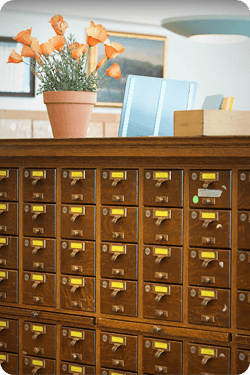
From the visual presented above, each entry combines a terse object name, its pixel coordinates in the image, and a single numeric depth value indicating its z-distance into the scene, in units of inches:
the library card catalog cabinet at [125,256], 98.0
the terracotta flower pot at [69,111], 111.1
